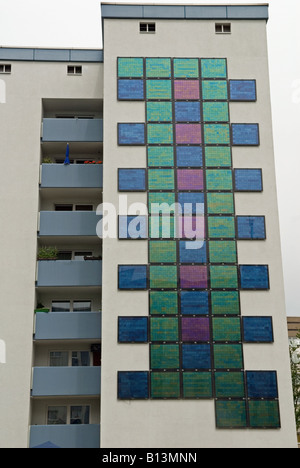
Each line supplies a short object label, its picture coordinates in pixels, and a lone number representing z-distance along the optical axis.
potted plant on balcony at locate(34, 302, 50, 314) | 33.31
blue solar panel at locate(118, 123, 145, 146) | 34.19
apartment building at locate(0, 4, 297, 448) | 30.58
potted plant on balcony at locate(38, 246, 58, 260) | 34.28
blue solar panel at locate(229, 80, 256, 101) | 34.97
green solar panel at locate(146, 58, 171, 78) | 35.19
